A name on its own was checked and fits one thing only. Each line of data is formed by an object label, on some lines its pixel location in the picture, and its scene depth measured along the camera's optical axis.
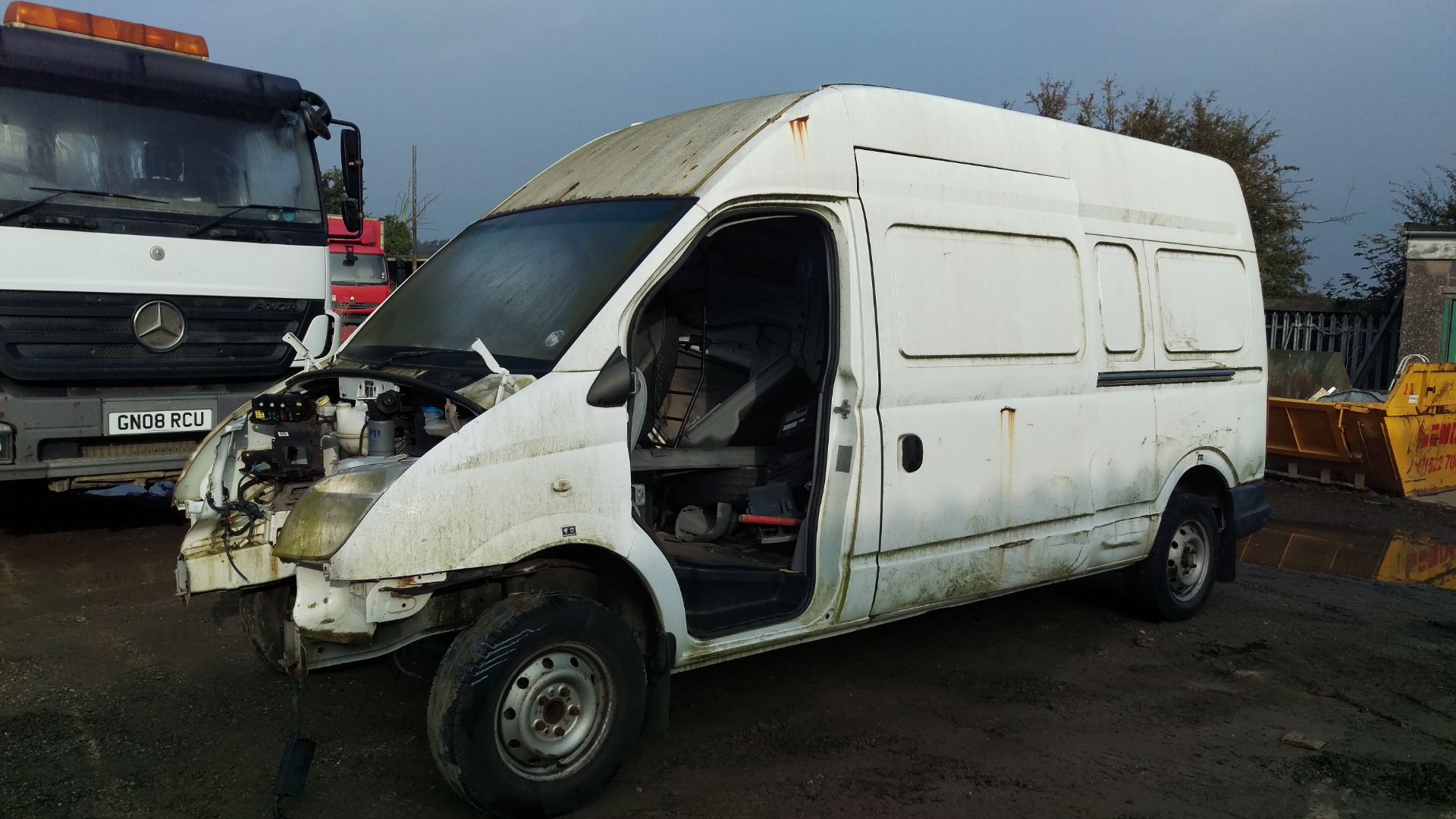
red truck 17.08
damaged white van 3.53
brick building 13.88
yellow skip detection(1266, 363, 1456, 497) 10.45
